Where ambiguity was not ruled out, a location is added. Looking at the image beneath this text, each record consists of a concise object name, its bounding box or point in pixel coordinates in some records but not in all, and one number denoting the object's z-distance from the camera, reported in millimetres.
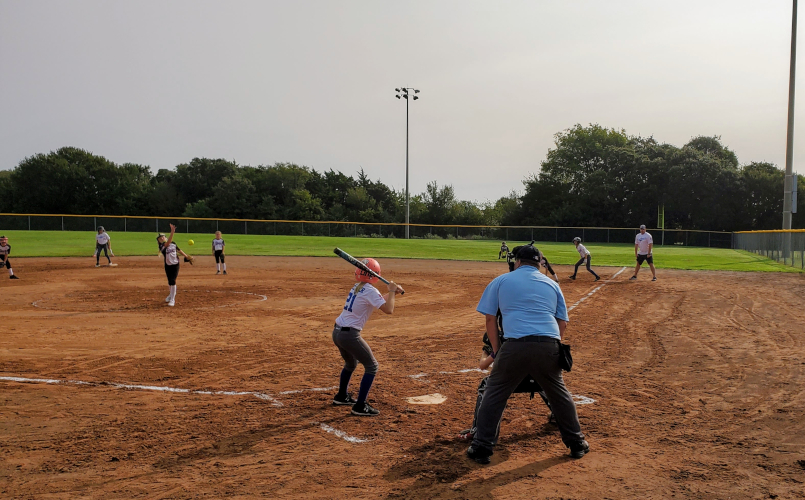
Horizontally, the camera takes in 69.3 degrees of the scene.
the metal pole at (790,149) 36594
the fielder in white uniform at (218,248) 26125
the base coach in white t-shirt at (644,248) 23953
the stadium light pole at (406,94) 65125
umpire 5777
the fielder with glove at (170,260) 17047
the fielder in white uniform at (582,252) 24328
